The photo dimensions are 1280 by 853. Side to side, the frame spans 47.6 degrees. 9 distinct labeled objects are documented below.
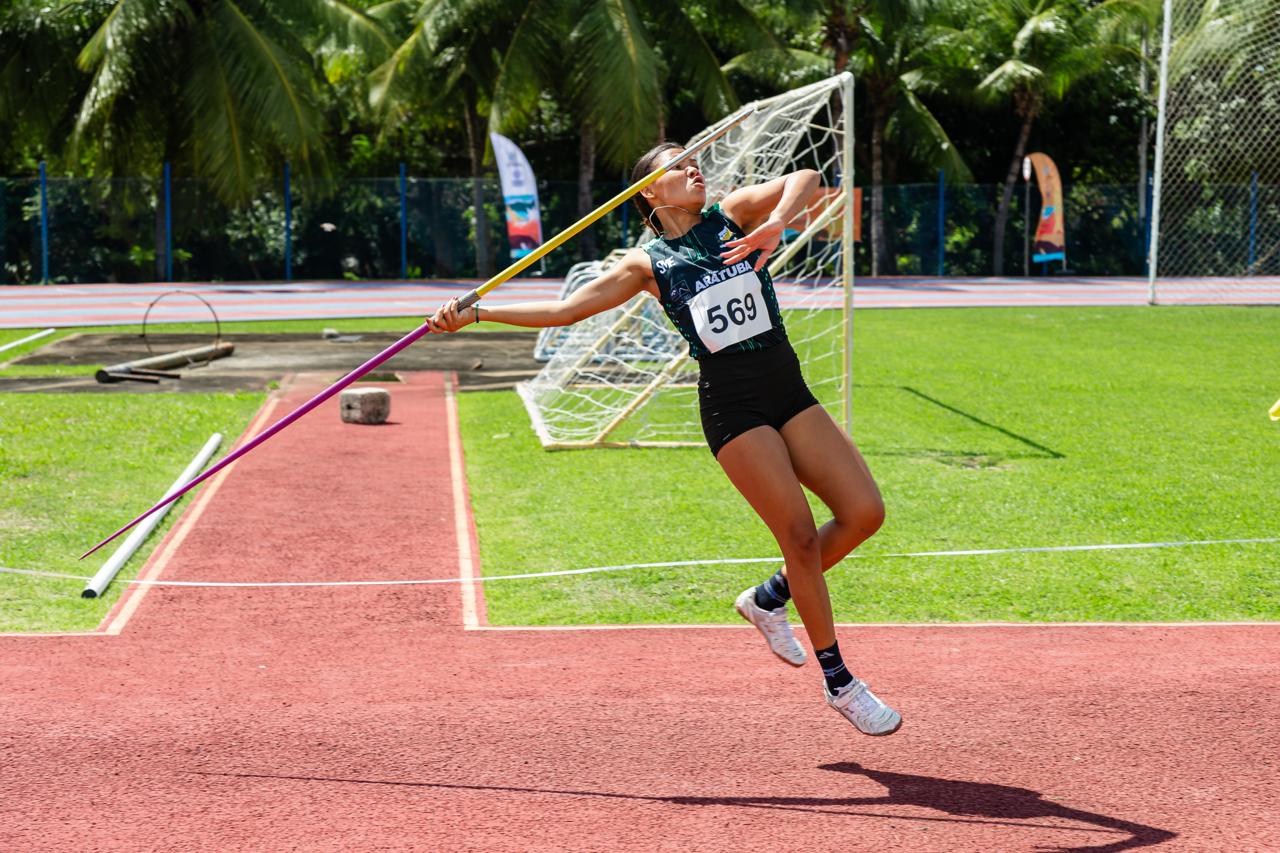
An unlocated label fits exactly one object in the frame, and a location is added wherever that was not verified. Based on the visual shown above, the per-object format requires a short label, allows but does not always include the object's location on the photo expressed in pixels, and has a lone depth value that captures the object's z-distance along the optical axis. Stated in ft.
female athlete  16.85
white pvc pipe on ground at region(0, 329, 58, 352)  65.37
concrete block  42.47
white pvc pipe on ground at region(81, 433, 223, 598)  23.81
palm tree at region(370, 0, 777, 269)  107.34
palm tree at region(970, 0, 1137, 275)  117.91
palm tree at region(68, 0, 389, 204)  101.91
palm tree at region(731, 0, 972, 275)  115.65
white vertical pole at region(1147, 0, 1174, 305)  74.64
